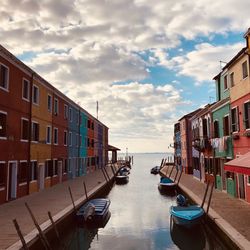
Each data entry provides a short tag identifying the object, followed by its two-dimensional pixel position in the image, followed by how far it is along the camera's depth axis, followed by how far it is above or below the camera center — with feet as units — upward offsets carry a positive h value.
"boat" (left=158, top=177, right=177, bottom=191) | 112.88 -11.10
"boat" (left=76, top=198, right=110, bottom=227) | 60.44 -11.71
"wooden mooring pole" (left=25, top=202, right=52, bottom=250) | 41.01 -11.22
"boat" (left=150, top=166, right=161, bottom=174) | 213.05 -10.70
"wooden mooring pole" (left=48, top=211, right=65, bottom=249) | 46.99 -11.68
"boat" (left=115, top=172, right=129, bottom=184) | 151.23 -11.70
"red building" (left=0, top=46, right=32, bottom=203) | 66.23 +6.97
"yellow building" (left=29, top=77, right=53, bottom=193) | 83.97 +6.06
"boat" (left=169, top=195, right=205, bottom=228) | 54.80 -10.83
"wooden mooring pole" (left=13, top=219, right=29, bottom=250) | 36.09 -9.68
